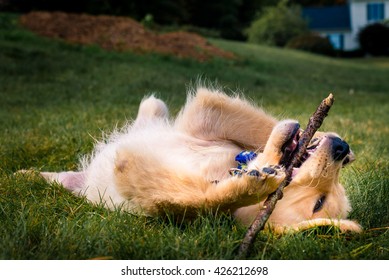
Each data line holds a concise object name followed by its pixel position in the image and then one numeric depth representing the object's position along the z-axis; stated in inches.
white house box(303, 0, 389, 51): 1492.4
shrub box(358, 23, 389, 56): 1315.2
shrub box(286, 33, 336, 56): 1149.7
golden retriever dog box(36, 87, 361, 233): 100.1
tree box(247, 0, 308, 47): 1182.9
